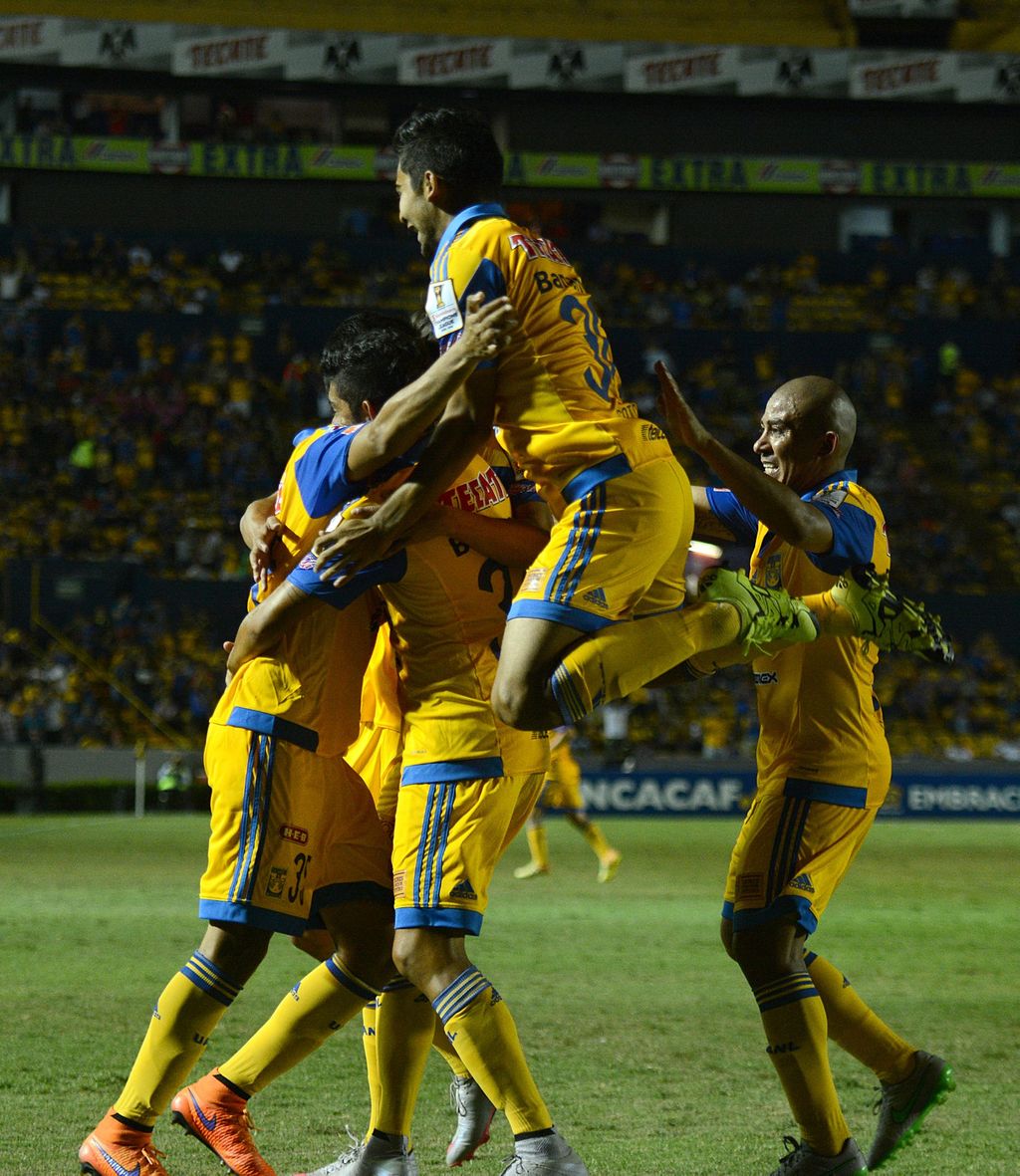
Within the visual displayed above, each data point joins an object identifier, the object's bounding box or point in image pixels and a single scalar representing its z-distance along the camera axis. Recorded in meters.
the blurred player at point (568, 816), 30.84
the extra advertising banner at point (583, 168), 75.56
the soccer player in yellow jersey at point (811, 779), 9.30
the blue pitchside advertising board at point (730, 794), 48.66
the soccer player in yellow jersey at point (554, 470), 8.47
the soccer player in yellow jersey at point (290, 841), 8.96
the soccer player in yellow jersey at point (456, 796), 8.29
